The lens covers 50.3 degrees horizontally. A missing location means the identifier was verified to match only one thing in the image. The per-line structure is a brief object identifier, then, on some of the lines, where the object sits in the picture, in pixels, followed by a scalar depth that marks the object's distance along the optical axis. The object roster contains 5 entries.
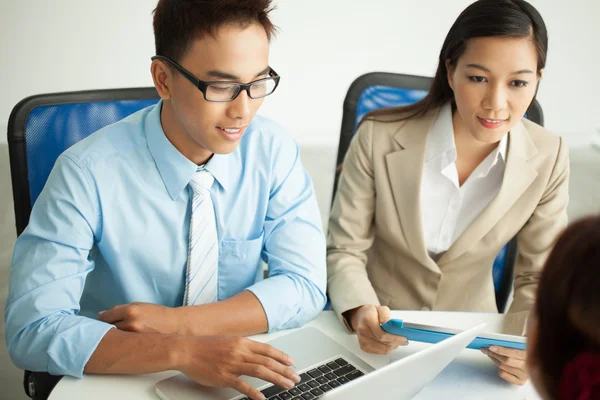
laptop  0.89
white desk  1.11
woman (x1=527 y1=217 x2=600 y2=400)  0.61
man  1.16
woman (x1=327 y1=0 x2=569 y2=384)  1.63
